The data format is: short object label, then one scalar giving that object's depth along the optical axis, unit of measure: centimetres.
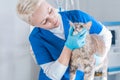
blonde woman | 76
